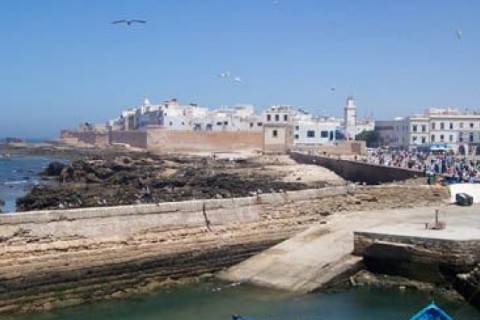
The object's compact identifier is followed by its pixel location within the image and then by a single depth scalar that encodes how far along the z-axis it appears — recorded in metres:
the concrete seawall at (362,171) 32.78
